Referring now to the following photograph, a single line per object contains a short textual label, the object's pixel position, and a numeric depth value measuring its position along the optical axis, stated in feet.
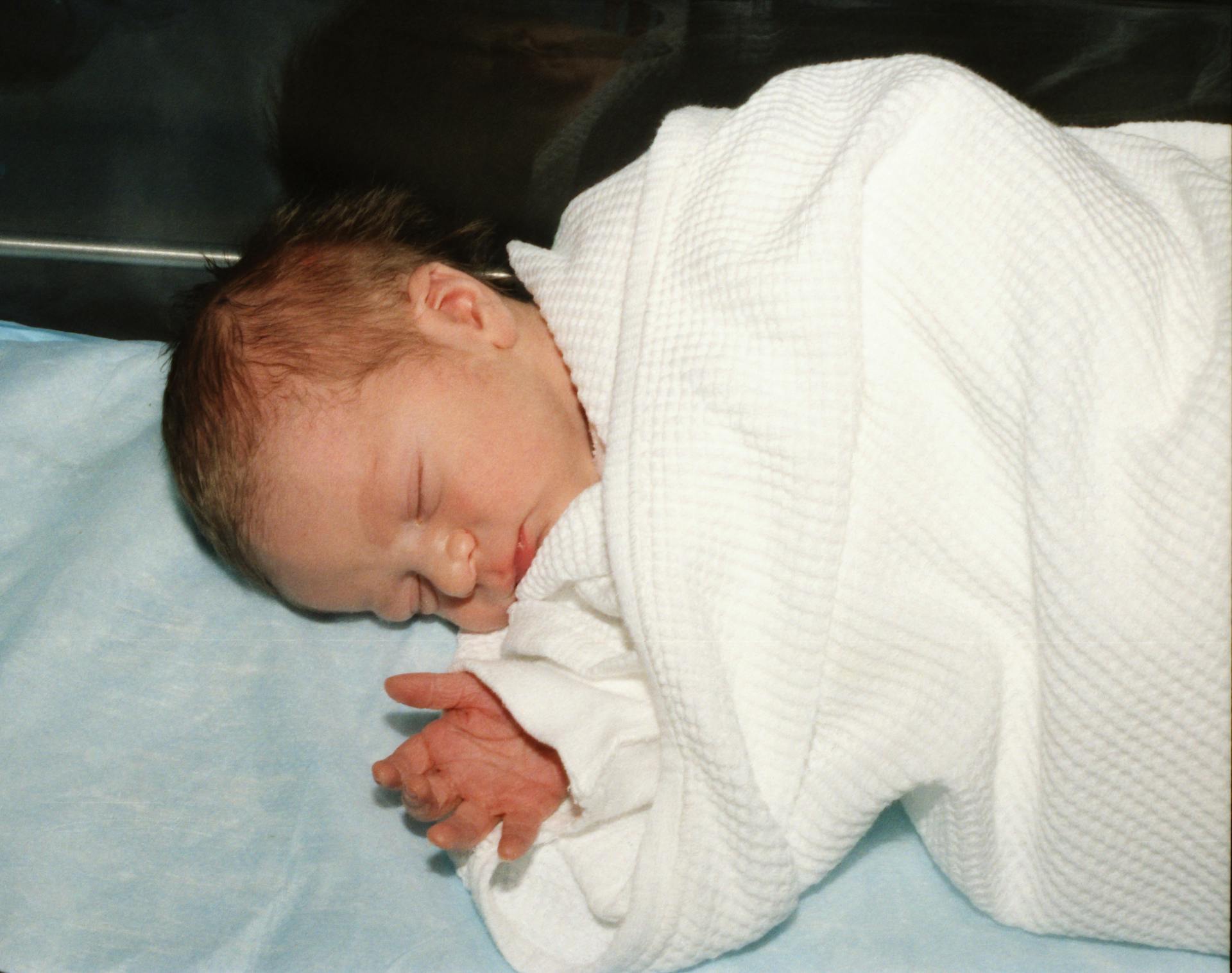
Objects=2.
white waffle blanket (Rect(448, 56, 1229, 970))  1.62
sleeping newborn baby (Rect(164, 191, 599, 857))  1.76
